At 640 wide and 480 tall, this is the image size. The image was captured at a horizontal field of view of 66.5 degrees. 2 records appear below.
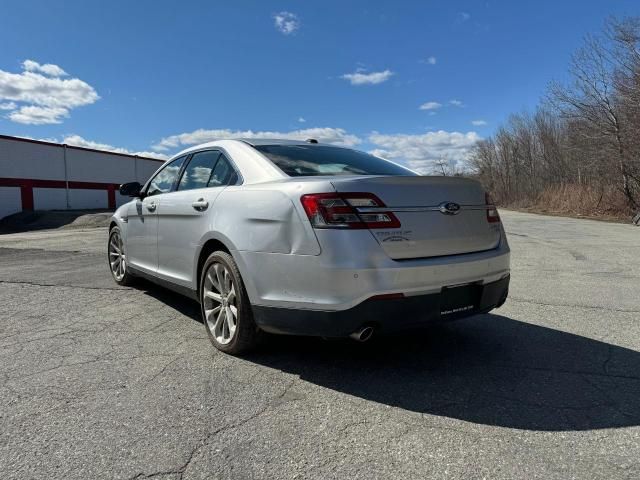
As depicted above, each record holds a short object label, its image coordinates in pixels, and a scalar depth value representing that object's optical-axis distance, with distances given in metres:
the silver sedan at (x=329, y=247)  2.96
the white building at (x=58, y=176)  28.02
